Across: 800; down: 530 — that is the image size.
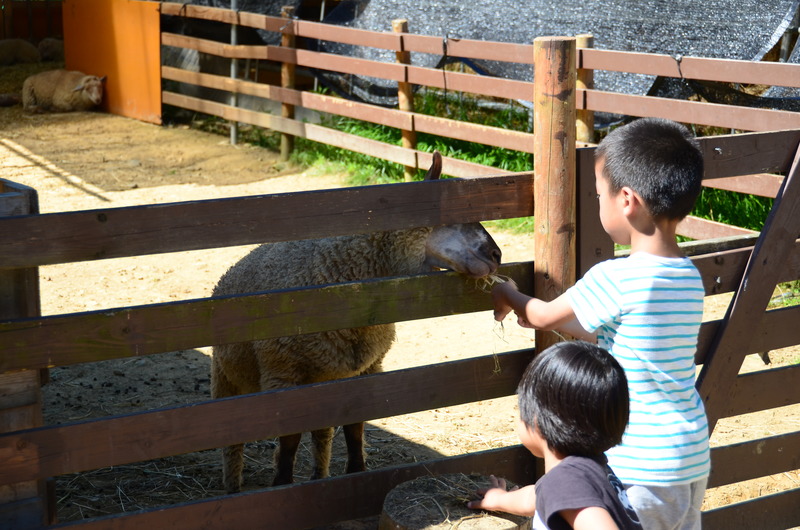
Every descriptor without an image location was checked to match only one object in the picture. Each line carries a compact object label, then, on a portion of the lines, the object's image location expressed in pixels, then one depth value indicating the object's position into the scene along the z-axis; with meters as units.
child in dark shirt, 2.00
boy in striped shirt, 2.43
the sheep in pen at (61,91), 14.40
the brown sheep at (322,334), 3.95
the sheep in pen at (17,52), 17.86
